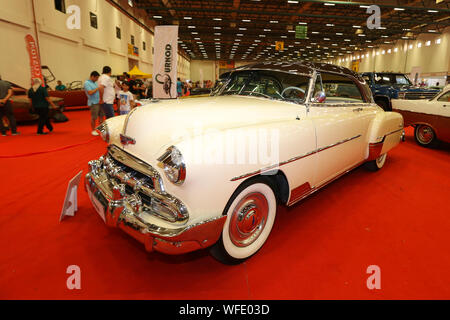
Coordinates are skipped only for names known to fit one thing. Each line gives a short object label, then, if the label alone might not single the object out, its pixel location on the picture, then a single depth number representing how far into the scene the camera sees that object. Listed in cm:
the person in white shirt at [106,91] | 611
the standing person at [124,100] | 650
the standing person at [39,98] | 625
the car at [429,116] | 509
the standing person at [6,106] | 622
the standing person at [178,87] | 1237
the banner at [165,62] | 620
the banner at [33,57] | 952
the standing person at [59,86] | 1102
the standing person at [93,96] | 612
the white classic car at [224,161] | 161
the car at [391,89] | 876
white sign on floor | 252
